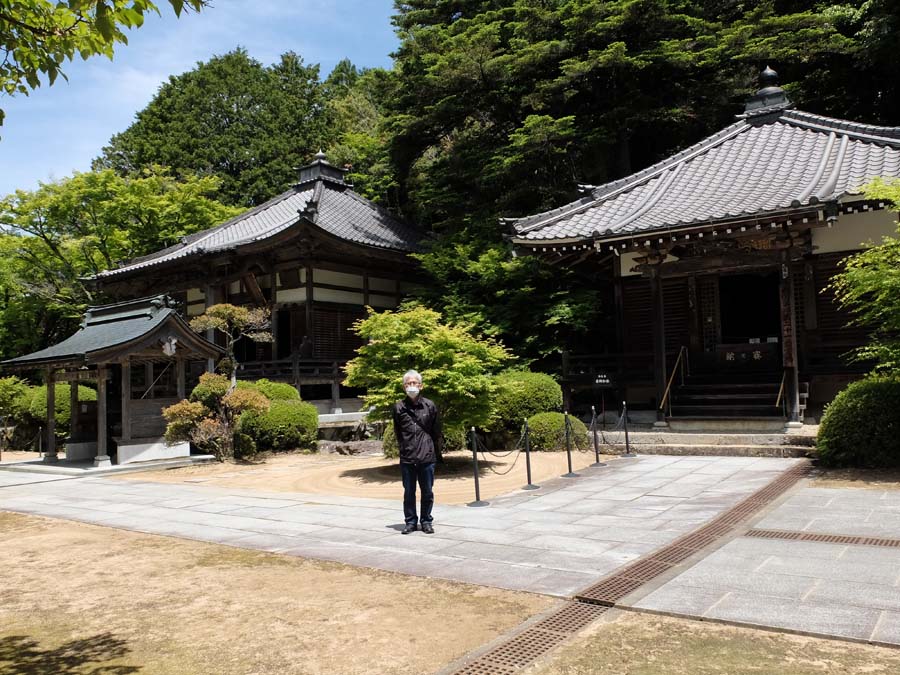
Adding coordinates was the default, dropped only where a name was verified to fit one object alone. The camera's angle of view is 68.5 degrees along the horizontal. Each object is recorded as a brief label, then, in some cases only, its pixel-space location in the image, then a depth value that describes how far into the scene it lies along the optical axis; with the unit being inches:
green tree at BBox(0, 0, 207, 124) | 151.0
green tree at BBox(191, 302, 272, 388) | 672.4
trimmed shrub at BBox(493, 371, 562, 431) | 552.7
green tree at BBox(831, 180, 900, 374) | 364.5
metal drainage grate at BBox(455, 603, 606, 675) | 149.3
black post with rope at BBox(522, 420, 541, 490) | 389.0
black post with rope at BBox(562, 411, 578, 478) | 427.9
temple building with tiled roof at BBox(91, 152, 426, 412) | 800.9
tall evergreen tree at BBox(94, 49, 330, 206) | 1518.2
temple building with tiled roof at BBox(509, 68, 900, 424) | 514.6
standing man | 285.3
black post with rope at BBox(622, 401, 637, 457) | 511.7
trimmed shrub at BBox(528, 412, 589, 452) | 527.8
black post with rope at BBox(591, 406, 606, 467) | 473.1
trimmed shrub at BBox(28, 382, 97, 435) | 790.5
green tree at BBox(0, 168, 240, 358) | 1010.1
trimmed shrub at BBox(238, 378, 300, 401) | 692.7
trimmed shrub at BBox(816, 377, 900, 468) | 384.2
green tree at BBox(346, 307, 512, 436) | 438.6
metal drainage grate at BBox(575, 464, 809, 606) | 194.5
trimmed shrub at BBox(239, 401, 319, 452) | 644.7
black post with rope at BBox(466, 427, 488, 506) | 341.4
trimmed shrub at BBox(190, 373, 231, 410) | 599.2
